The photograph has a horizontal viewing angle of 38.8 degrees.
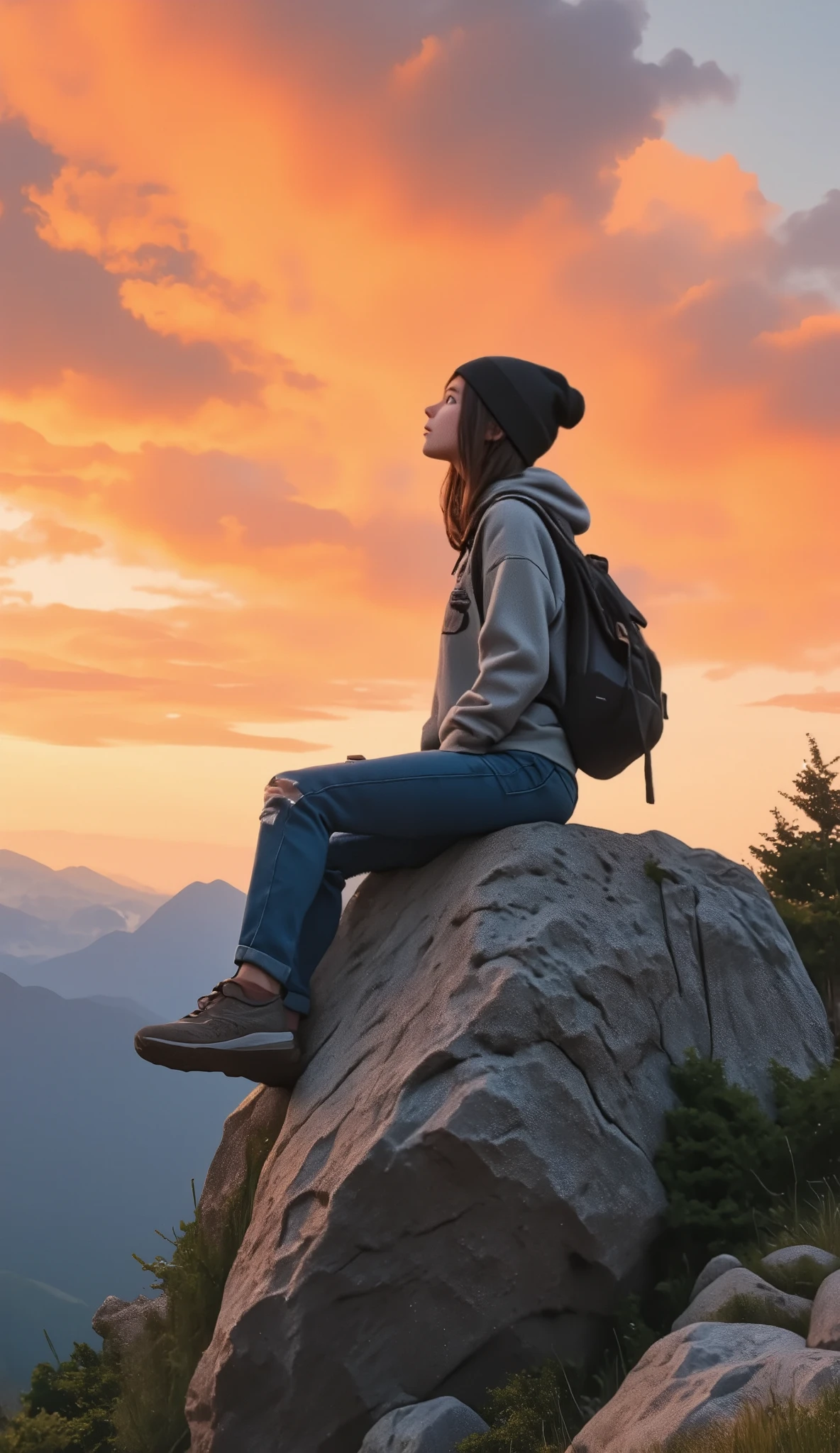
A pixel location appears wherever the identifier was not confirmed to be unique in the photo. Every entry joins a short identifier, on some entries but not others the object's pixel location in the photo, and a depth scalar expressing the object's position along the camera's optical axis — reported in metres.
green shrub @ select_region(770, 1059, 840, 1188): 4.84
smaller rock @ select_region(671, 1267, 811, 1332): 3.73
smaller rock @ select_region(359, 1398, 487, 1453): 4.11
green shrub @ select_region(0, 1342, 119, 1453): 6.66
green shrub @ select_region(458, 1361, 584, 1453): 4.04
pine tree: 9.32
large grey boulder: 4.30
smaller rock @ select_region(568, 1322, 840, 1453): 3.04
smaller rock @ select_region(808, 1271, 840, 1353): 3.35
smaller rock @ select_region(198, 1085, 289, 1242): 5.78
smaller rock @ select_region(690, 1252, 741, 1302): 4.29
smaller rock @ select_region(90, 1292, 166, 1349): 7.19
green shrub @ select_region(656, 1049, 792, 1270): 4.55
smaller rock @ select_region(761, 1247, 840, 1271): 4.08
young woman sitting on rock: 4.98
